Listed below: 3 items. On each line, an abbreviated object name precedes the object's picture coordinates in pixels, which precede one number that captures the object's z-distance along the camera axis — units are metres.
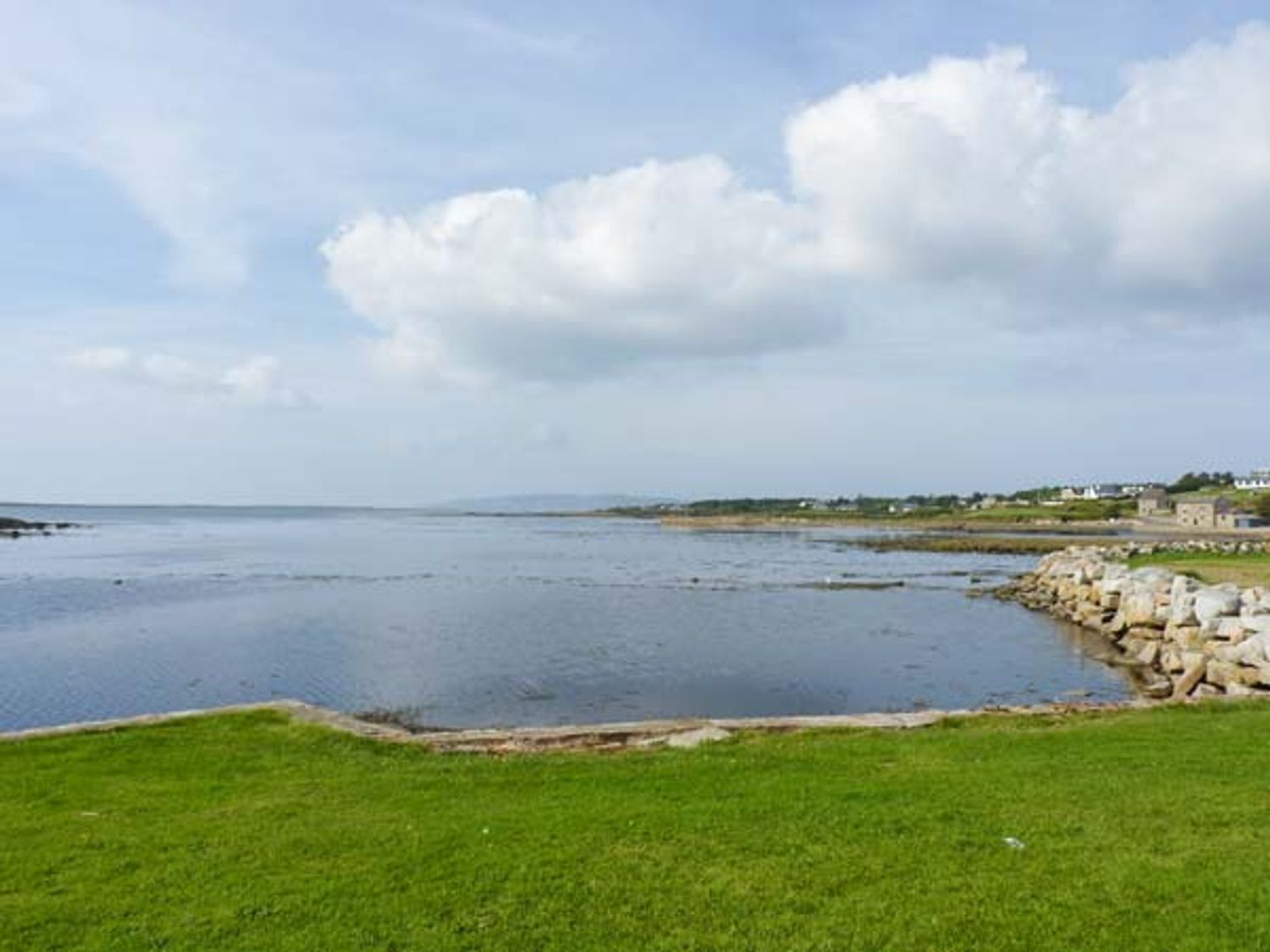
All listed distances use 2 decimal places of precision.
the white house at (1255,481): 179.60
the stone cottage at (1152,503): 130.75
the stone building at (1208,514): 95.16
